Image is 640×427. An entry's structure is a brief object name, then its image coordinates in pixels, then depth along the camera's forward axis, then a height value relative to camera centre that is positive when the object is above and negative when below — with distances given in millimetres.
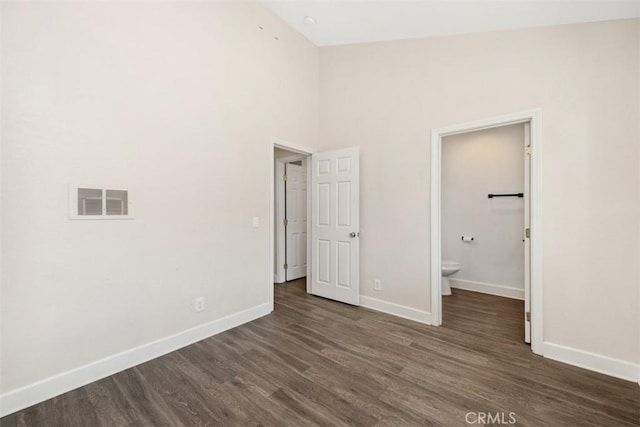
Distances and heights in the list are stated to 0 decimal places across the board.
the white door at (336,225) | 3283 -163
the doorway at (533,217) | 2180 -39
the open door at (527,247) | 2295 -301
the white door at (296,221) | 4477 -150
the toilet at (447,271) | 3619 -801
